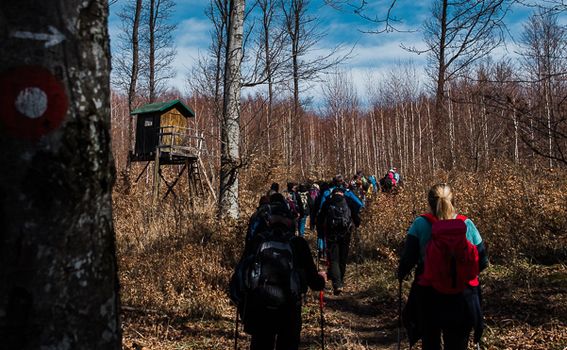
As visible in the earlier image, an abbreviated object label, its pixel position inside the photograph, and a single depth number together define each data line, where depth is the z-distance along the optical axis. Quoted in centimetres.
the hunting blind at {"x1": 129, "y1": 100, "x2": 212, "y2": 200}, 1822
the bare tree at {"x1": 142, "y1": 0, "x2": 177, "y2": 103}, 2465
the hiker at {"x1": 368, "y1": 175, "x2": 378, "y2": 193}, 1846
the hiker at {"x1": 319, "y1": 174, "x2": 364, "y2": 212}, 821
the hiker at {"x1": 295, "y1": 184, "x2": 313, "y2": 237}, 1273
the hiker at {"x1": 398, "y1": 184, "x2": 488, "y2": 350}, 327
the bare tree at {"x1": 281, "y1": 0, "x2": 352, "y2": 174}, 2901
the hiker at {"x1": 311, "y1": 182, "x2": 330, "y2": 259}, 815
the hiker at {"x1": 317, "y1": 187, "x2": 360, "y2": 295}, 762
